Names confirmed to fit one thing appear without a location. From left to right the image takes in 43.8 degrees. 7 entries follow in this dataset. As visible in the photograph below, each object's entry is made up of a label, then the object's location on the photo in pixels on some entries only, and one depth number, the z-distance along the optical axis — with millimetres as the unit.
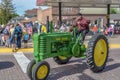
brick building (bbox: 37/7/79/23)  30849
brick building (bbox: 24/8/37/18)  57023
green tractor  4119
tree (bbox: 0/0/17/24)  28285
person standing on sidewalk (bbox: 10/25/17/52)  8095
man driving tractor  5312
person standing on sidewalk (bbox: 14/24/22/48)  8017
